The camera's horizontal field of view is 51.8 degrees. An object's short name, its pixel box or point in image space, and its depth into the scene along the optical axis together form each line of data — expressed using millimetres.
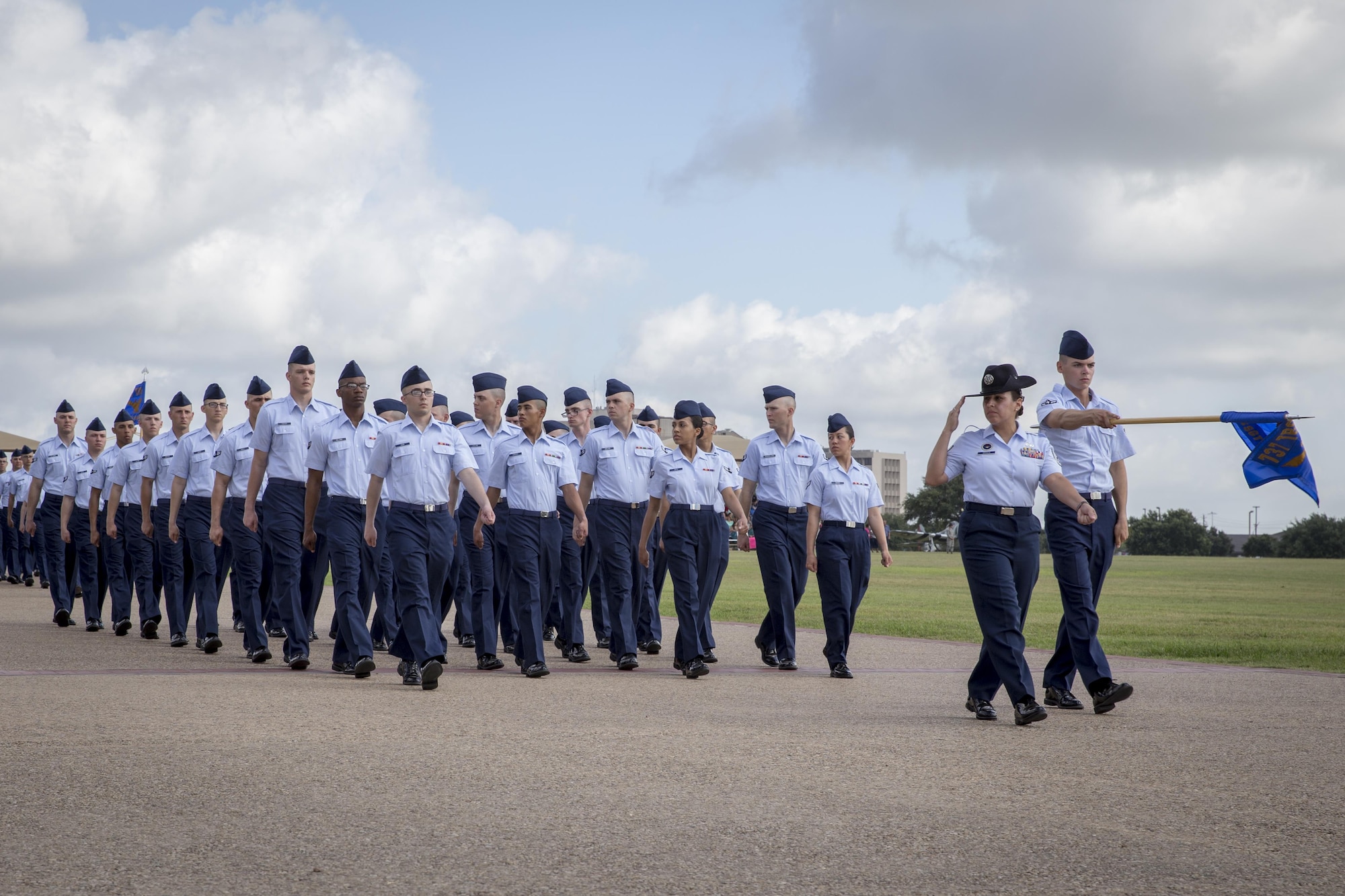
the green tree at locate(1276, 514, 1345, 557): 121312
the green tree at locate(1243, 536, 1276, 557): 131125
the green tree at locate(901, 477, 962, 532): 144500
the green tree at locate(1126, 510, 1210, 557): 135500
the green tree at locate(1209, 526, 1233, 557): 137500
